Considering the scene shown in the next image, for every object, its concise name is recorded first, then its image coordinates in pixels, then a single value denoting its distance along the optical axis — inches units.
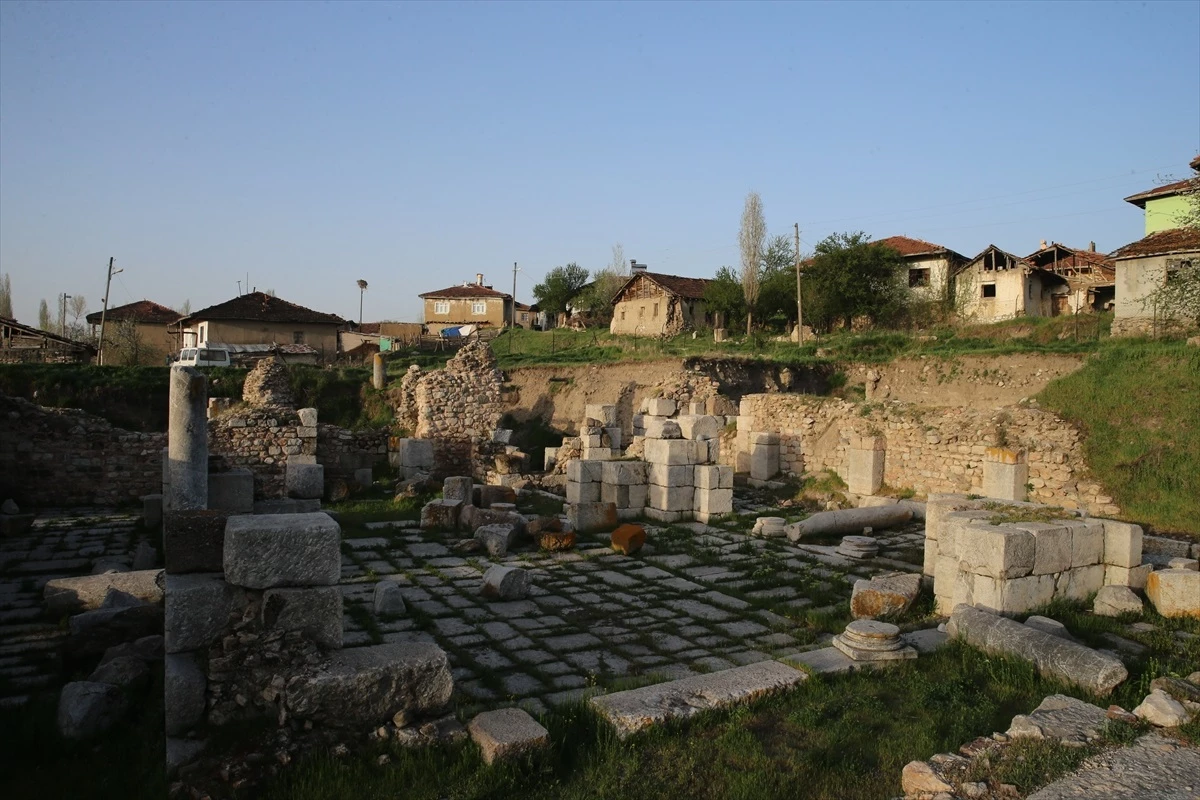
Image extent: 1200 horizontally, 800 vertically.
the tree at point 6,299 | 2834.6
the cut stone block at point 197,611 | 188.9
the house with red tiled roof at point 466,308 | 2356.1
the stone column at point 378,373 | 1010.1
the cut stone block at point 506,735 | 176.1
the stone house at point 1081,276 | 1485.0
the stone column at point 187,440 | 423.5
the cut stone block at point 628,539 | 446.9
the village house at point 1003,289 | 1537.9
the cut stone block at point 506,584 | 342.3
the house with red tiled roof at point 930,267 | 1692.9
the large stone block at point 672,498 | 549.3
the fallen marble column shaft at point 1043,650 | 222.1
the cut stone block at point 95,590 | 308.3
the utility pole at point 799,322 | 1512.1
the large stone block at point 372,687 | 183.2
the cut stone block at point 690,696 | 196.7
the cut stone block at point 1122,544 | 314.7
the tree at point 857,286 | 1626.5
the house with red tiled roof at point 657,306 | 1835.6
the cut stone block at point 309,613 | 194.1
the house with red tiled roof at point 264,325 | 1520.7
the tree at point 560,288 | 2395.4
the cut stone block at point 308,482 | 629.6
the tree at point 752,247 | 1836.9
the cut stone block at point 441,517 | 504.7
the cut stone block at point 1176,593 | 292.8
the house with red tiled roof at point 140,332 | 1525.6
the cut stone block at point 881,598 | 308.1
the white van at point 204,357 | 1179.8
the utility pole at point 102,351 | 1332.4
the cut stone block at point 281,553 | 192.9
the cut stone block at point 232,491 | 487.2
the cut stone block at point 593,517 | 511.2
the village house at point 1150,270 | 962.1
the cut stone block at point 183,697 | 180.1
